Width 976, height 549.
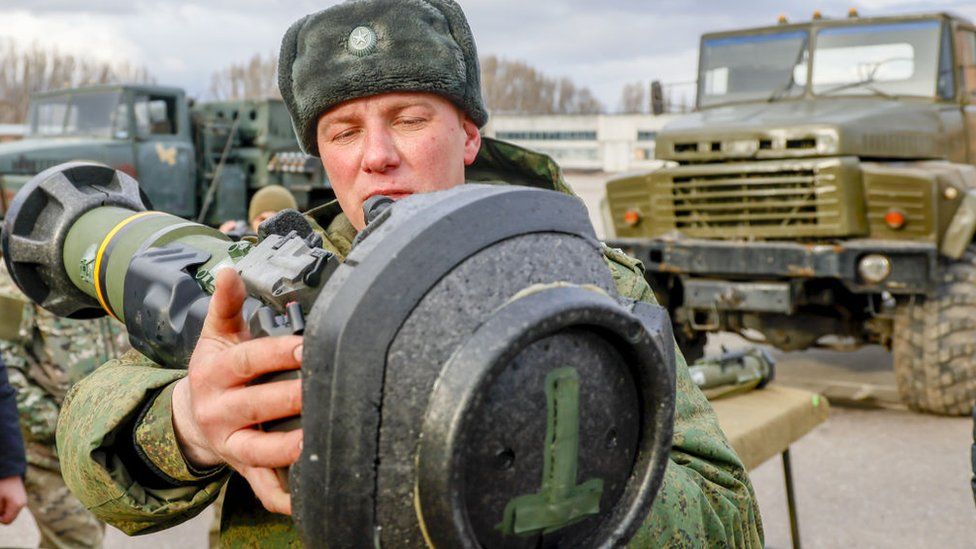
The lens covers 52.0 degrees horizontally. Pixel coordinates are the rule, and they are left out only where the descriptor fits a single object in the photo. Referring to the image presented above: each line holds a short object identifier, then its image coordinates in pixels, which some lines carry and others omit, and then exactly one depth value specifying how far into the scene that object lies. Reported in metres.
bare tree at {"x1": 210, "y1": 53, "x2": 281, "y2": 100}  44.09
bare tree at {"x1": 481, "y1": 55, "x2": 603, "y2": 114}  52.53
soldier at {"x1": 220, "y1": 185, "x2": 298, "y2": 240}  5.28
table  3.11
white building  36.47
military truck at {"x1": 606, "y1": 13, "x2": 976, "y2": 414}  5.52
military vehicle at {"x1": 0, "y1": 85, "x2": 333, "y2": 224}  9.90
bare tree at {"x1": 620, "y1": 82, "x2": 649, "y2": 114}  46.09
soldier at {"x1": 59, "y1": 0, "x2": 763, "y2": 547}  0.80
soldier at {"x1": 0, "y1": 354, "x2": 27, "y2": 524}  2.73
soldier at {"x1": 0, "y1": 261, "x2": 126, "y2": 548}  3.23
